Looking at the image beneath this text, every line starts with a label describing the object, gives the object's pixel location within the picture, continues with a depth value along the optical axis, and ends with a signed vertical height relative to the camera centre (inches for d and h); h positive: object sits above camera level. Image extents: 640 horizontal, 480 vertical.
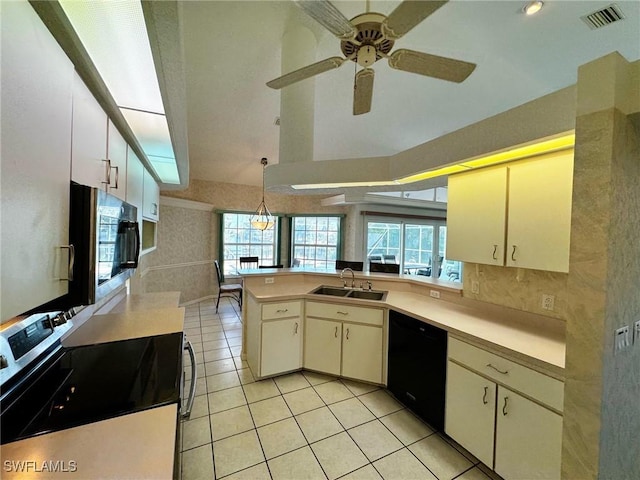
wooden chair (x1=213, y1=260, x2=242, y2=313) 201.5 -43.0
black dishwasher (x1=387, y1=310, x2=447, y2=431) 78.5 -41.2
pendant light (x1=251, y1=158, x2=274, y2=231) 199.2 +9.5
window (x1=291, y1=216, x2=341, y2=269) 267.0 -4.4
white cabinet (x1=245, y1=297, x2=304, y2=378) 104.1 -41.7
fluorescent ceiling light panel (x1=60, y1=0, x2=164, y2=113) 36.0 +29.9
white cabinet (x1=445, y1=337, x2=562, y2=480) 54.9 -40.5
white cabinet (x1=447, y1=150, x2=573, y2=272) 63.0 +8.1
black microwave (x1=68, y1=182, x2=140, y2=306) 36.7 -2.1
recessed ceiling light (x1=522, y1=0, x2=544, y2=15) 67.8 +62.3
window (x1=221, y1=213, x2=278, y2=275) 245.9 -7.4
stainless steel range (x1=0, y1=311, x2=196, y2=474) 35.5 -25.9
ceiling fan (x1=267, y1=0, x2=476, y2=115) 47.1 +41.2
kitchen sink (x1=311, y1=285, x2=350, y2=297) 123.5 -25.4
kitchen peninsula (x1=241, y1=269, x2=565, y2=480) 58.1 -34.6
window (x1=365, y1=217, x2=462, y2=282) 247.4 -4.3
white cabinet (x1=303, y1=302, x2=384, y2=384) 102.1 -41.7
